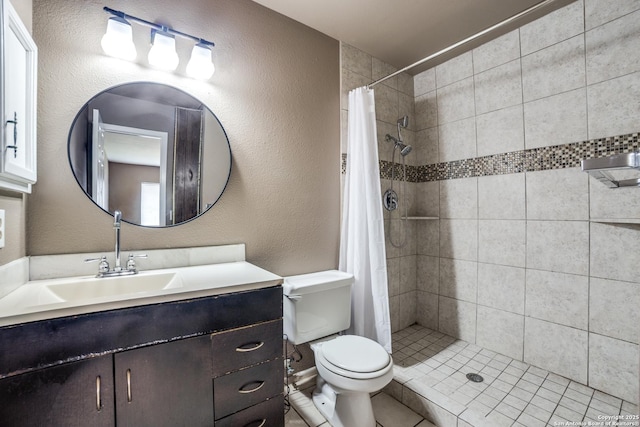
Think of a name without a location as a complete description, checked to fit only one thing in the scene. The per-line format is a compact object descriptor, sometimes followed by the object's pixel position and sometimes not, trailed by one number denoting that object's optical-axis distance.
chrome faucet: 1.27
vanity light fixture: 1.32
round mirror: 1.35
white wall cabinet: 0.87
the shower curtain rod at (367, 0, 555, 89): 1.31
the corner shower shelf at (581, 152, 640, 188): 0.83
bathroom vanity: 0.83
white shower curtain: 1.91
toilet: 1.37
